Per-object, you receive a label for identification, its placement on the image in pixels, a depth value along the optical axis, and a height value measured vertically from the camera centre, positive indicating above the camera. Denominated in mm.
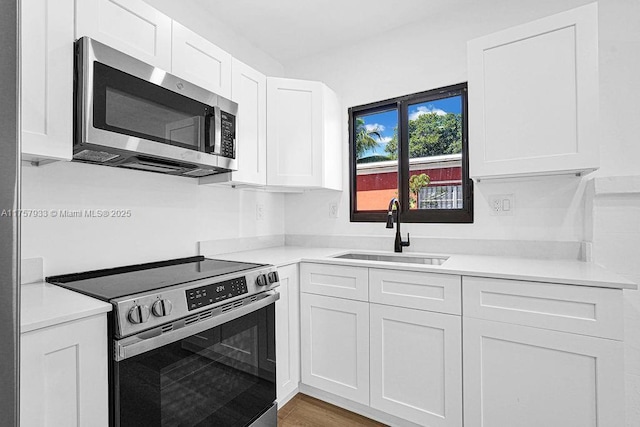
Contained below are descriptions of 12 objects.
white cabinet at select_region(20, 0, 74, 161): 1125 +501
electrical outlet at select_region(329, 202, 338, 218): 2719 +36
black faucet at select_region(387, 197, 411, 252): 2295 -157
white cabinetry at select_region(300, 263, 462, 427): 1611 -709
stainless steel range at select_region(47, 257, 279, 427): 1093 -516
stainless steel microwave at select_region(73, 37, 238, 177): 1244 +446
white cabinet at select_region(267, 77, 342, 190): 2291 +598
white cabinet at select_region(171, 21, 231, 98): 1636 +843
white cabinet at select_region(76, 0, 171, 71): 1288 +828
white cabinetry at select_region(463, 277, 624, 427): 1284 -619
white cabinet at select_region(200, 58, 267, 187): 1997 +575
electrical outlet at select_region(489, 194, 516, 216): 2025 +59
